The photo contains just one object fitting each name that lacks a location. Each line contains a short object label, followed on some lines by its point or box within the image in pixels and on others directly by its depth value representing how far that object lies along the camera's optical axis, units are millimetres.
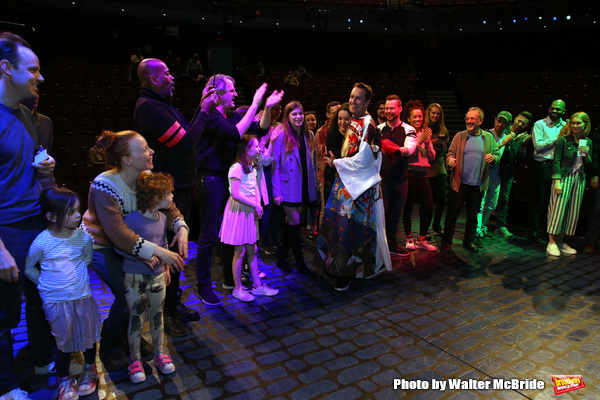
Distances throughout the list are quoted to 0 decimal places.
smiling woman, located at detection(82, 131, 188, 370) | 2098
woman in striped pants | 4488
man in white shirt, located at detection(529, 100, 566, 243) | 4836
